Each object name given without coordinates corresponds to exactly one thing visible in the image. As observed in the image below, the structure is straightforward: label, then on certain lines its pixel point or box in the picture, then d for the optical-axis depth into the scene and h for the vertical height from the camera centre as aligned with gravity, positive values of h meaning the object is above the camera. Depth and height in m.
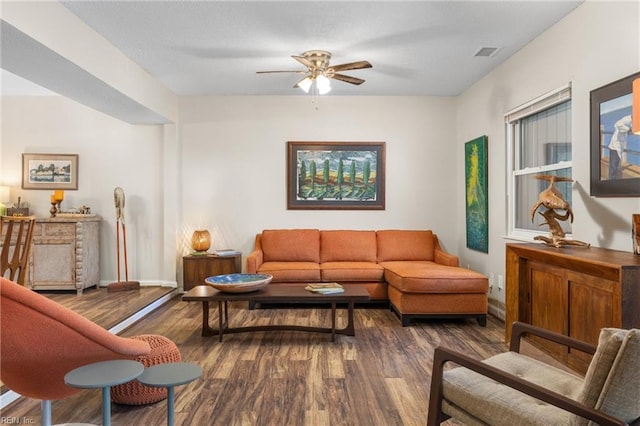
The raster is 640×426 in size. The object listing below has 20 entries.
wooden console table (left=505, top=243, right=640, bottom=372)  2.01 -0.46
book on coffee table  3.53 -0.66
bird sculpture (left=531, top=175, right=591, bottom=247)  2.88 +0.02
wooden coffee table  3.41 -0.70
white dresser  5.02 -0.52
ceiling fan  3.64 +1.35
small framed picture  5.52 +0.57
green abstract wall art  4.67 +0.23
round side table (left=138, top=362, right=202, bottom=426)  1.53 -0.63
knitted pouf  2.36 -1.00
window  3.37 +0.56
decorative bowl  3.40 -0.59
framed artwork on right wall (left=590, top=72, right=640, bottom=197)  2.49 +0.45
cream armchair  1.24 -0.65
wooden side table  5.05 -0.67
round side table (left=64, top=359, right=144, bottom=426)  1.40 -0.58
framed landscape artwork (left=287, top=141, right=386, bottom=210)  5.51 +0.51
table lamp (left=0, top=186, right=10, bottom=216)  5.41 +0.25
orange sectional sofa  4.00 -0.61
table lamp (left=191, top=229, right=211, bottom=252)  5.20 -0.35
